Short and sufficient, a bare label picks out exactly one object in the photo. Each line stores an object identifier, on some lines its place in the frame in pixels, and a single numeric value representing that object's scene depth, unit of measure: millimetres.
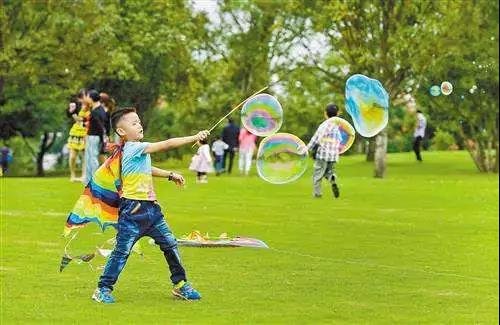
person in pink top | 38538
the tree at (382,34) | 42375
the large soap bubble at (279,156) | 16297
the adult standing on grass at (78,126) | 26406
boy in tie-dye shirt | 10867
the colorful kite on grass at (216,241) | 14977
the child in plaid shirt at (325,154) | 22906
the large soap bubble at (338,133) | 18312
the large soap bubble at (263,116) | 14023
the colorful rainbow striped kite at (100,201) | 11188
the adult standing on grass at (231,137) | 42156
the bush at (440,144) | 69125
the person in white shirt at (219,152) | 40938
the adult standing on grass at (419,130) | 43812
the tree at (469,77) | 42906
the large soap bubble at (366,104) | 15438
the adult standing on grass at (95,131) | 24766
